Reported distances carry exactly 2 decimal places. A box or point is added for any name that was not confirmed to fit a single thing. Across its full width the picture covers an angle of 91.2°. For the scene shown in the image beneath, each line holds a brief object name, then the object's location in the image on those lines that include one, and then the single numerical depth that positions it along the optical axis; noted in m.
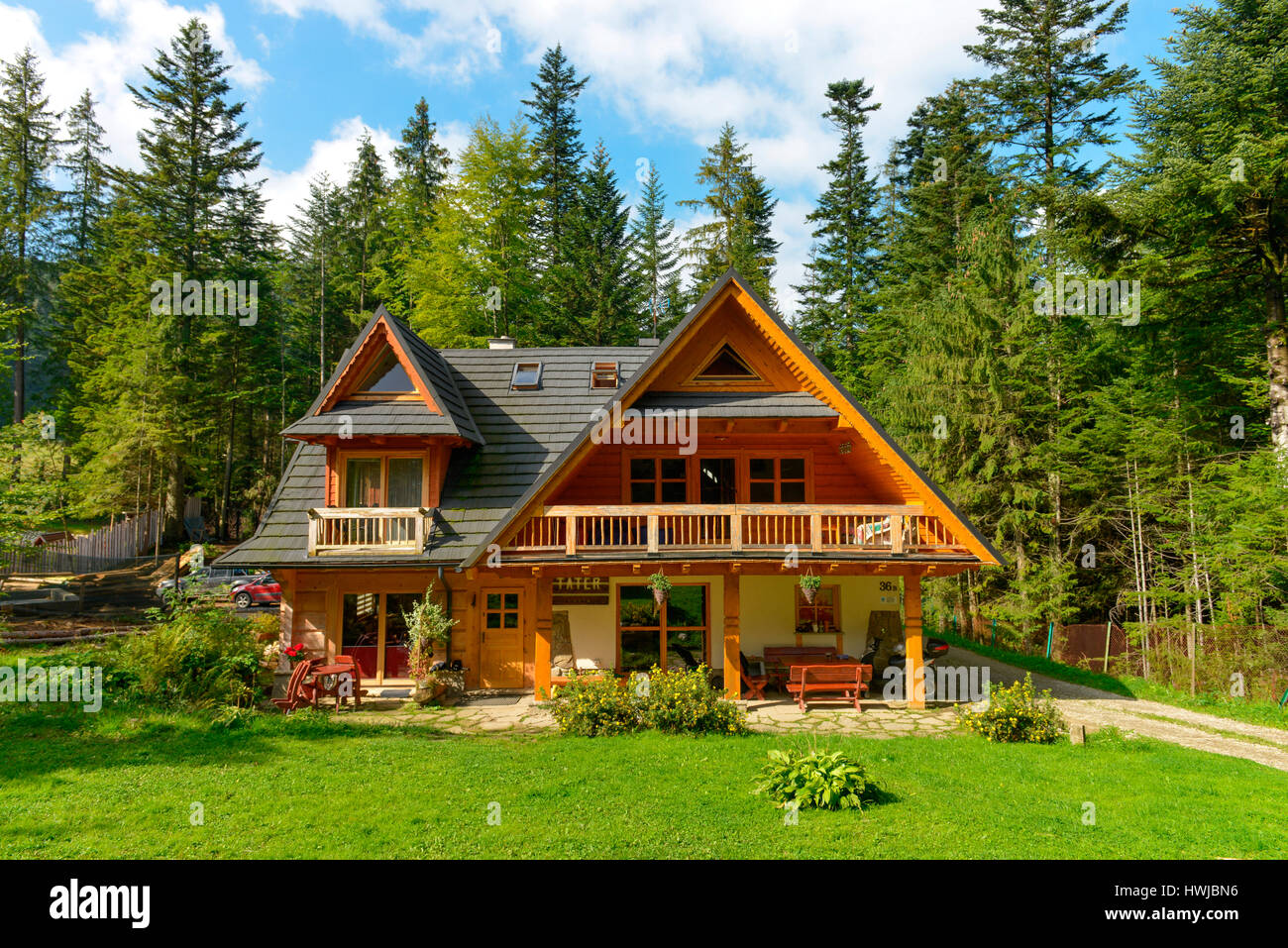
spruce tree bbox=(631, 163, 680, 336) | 38.66
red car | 24.62
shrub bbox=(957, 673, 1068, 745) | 10.58
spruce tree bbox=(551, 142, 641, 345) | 33.22
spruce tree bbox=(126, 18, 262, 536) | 31.19
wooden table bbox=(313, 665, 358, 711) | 12.01
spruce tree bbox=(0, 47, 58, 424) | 34.53
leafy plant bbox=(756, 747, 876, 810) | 7.32
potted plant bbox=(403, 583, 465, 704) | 12.98
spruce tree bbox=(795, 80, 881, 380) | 36.25
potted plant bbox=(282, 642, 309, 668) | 13.60
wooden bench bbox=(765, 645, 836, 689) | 14.16
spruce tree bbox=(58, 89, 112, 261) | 41.06
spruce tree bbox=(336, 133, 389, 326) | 36.39
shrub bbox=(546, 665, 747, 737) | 10.67
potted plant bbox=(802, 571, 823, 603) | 12.38
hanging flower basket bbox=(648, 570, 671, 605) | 12.45
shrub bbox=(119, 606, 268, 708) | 11.12
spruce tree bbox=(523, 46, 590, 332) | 37.16
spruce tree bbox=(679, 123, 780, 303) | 34.12
